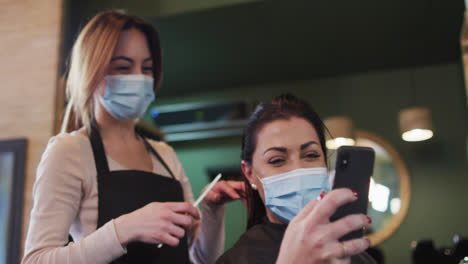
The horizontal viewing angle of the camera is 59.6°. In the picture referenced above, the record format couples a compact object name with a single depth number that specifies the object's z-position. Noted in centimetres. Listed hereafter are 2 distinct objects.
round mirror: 441
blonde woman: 103
